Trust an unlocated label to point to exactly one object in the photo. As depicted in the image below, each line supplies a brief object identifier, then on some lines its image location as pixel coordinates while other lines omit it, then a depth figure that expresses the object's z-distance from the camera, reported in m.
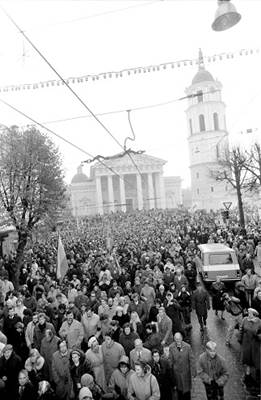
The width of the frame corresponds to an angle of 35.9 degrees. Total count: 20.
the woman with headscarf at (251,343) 6.97
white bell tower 74.50
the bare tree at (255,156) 29.30
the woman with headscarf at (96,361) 6.64
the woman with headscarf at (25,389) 5.66
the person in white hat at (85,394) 5.15
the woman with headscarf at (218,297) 11.10
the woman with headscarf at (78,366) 6.34
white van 14.58
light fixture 5.22
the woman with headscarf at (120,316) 8.65
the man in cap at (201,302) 10.09
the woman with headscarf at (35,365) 6.44
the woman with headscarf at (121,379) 5.98
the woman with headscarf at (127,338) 7.32
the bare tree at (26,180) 18.88
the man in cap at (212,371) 5.97
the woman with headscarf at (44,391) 5.51
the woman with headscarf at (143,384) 5.56
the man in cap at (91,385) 5.71
